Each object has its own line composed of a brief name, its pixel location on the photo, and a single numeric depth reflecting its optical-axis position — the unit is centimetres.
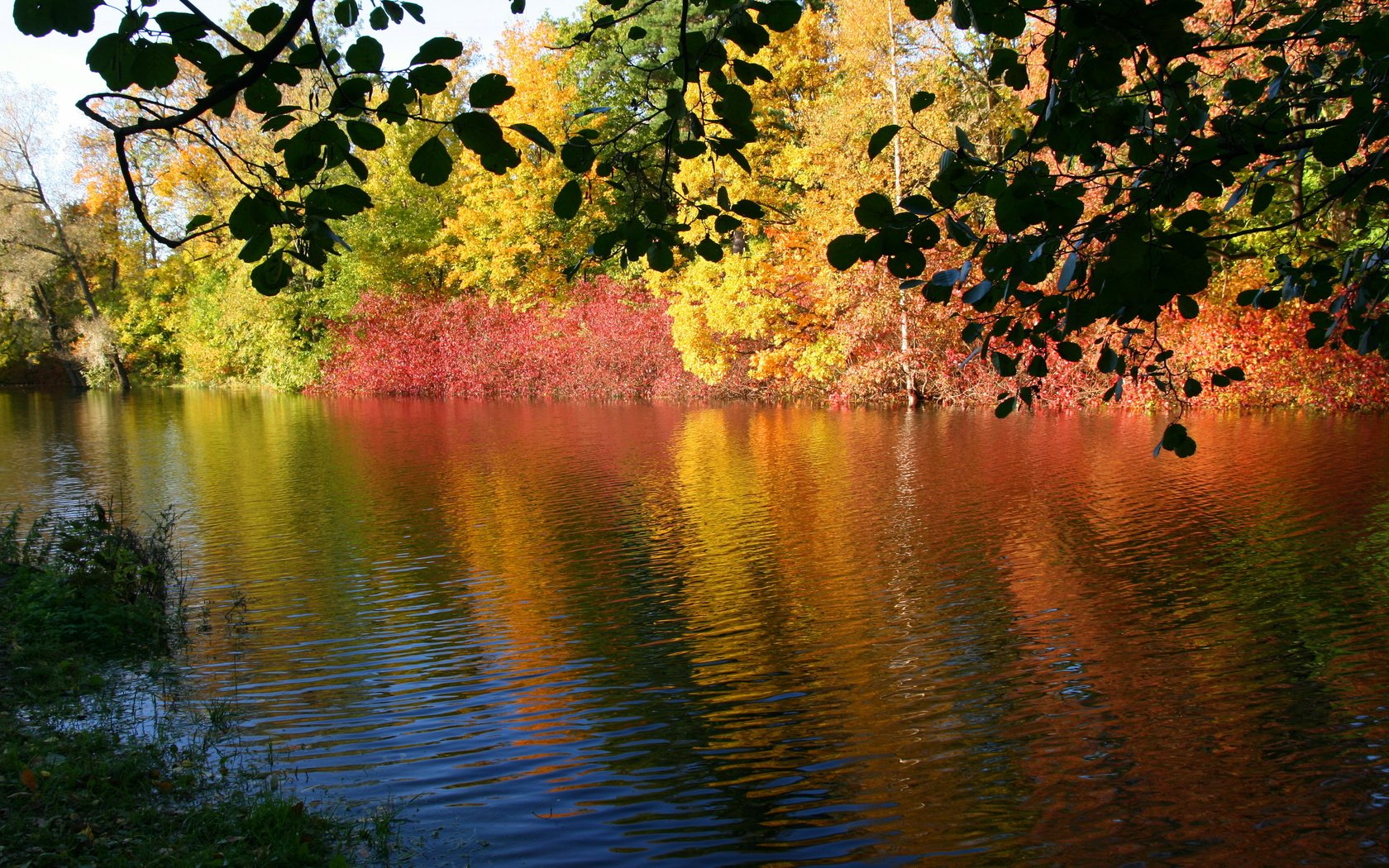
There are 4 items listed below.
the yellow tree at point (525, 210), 3225
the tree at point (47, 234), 3972
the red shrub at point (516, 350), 3278
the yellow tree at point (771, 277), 2708
